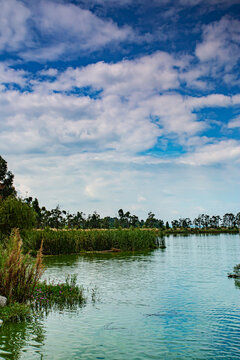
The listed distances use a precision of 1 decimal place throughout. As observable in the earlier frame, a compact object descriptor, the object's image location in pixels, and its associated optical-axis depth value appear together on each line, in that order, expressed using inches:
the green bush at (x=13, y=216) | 1261.1
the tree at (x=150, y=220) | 4687.5
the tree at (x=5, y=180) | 2353.6
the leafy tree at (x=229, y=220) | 5410.9
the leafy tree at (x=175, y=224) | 5489.7
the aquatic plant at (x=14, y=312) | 396.1
